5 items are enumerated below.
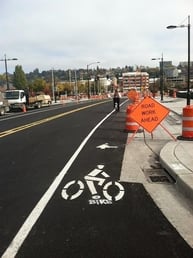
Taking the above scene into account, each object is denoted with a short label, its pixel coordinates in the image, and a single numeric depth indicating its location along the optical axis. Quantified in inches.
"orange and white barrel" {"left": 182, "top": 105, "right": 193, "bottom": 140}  308.7
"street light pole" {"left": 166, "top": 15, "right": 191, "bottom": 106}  677.1
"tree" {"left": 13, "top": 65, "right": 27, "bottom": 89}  3309.4
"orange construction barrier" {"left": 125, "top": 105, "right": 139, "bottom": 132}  395.9
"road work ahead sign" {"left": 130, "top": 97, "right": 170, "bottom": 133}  320.7
